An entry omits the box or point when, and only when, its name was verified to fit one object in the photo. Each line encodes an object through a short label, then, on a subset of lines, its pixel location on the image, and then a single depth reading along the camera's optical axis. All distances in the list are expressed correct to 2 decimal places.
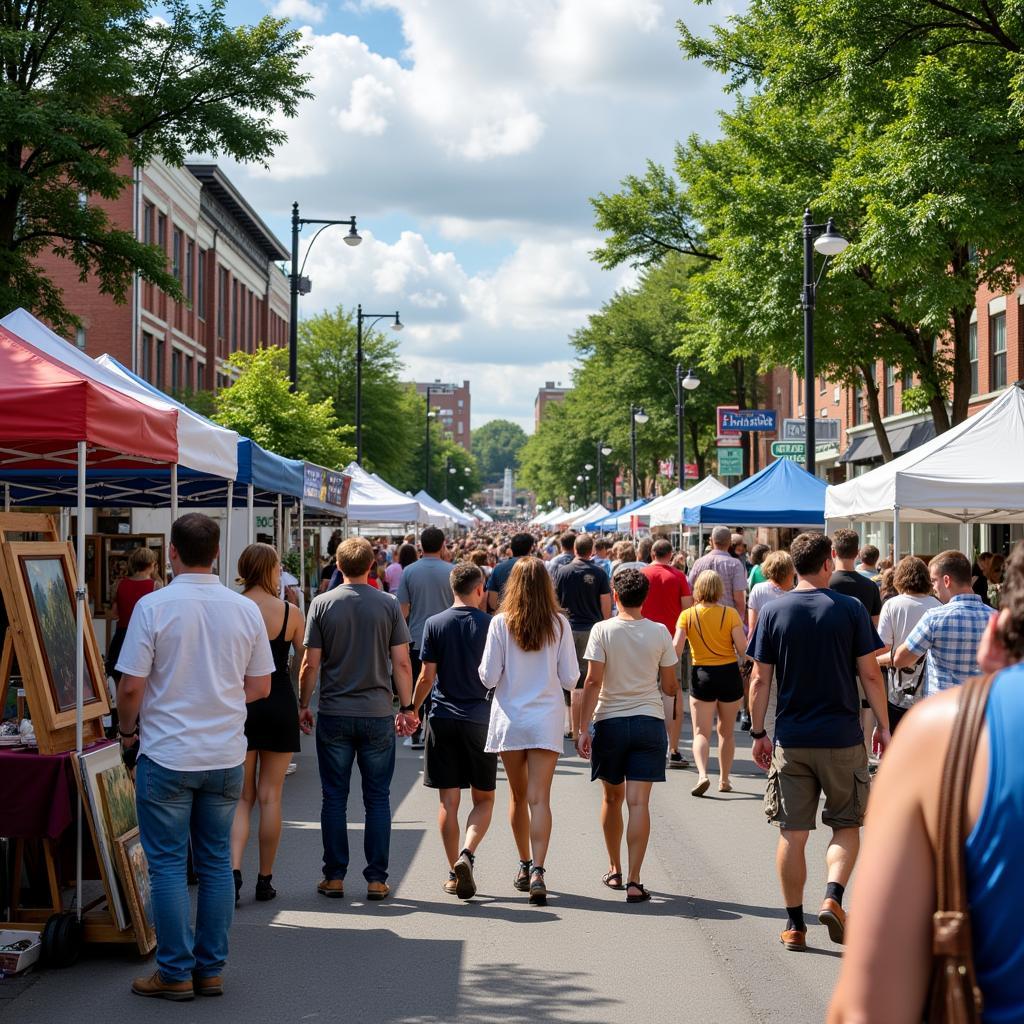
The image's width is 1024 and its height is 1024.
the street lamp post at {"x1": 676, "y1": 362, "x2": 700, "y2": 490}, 36.81
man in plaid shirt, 7.46
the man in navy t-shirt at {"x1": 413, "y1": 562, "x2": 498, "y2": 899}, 7.75
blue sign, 25.67
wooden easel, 6.34
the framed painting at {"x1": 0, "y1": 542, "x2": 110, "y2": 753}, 6.38
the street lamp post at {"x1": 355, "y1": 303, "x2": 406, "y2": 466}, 36.59
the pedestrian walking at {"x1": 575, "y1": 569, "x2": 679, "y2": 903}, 7.59
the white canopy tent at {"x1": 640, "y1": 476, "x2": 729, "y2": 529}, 28.59
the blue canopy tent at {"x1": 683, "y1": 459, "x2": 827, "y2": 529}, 20.45
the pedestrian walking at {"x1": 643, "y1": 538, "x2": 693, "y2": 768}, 12.88
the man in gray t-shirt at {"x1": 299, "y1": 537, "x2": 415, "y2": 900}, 7.57
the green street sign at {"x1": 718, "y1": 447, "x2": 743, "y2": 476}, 32.00
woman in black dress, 7.55
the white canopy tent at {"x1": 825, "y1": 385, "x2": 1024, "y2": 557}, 12.88
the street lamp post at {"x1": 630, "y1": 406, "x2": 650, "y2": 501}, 45.22
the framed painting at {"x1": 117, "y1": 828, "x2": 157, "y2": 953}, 6.30
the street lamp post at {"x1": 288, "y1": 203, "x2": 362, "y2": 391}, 26.72
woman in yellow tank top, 11.20
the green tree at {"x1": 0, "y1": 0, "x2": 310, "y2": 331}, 20.31
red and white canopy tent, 6.63
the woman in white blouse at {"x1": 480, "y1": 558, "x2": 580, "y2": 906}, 7.53
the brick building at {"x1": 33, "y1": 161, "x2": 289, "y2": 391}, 39.00
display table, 6.27
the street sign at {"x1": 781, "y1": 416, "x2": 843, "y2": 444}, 22.08
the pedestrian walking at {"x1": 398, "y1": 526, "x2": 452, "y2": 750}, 12.36
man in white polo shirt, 5.70
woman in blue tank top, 1.94
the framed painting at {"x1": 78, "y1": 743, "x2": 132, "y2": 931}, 6.27
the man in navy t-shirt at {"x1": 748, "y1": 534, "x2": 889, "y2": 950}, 6.57
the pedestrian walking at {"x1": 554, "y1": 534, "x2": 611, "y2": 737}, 13.09
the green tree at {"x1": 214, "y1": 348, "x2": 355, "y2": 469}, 28.77
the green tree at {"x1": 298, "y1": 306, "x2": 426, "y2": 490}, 51.91
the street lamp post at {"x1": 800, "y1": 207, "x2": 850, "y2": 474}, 18.72
